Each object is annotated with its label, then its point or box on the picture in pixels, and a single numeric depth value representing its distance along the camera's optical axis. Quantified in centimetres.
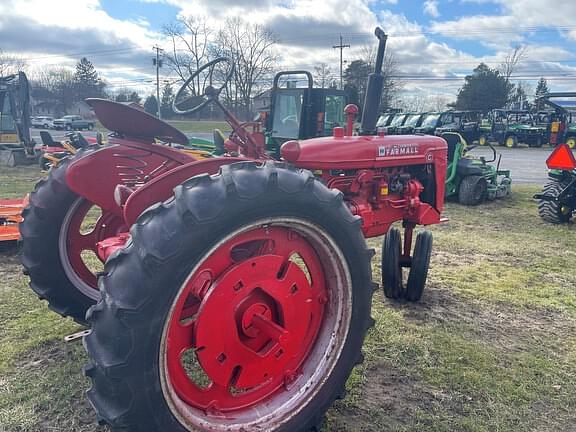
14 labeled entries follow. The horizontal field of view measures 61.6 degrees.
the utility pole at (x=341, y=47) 4940
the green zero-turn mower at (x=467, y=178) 895
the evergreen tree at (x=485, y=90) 4472
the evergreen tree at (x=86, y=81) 6438
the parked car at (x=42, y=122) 4616
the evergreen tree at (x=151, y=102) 4686
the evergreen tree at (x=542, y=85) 5834
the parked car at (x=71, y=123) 4403
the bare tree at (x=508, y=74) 4798
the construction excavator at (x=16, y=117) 1523
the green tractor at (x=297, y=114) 1053
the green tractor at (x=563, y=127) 2264
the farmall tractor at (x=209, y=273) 170
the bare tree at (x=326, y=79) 4658
